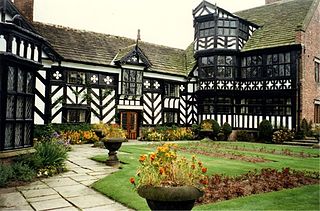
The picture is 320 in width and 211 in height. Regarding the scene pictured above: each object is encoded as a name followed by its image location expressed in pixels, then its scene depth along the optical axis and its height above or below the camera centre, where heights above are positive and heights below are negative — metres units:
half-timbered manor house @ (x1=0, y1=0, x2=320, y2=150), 21.08 +3.72
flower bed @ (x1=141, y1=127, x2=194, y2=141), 22.56 -0.91
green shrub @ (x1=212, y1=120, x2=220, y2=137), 23.38 -0.39
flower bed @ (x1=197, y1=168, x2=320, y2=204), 7.16 -1.62
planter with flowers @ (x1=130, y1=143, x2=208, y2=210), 4.40 -0.94
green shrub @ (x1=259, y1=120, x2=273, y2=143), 22.05 -0.51
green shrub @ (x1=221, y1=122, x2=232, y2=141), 23.52 -0.45
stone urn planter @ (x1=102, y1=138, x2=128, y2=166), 10.95 -0.96
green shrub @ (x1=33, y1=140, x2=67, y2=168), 9.79 -1.16
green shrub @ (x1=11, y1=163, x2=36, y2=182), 8.63 -1.56
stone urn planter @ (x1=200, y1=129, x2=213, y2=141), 22.62 -0.78
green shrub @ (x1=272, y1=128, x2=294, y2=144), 21.41 -0.83
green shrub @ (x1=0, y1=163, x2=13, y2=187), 7.96 -1.50
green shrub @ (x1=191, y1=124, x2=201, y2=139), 24.91 -0.62
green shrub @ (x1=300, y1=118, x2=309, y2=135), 21.59 -0.10
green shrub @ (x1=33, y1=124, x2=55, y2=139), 15.64 -0.62
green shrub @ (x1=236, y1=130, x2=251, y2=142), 23.75 -0.93
